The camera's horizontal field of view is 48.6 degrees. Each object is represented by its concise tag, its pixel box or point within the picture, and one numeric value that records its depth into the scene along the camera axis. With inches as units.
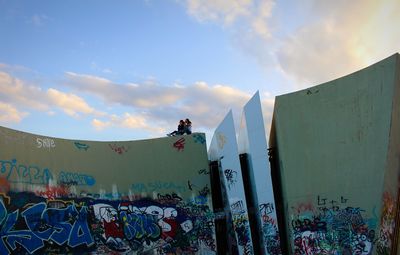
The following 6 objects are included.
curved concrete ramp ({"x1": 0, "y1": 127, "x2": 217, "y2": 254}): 732.0
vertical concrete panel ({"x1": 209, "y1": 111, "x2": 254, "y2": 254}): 753.6
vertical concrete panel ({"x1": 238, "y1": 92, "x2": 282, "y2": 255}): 687.1
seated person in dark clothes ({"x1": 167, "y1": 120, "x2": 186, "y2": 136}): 954.1
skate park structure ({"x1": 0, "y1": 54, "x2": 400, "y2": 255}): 605.9
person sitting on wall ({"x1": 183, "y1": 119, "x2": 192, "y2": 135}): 946.7
